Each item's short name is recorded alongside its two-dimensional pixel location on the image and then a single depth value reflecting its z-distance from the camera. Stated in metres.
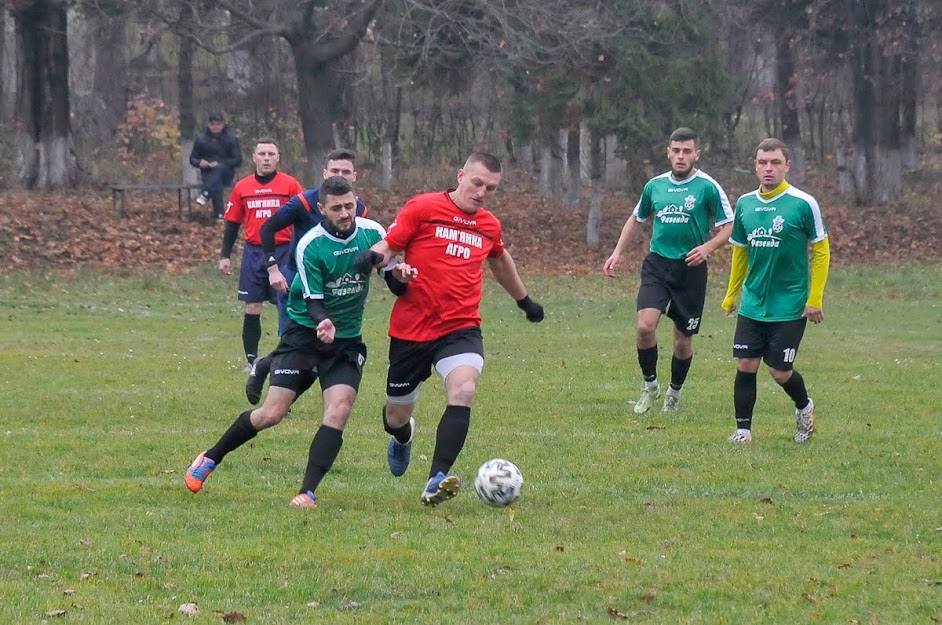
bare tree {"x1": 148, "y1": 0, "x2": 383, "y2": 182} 58.09
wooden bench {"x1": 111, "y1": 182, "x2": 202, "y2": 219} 59.94
